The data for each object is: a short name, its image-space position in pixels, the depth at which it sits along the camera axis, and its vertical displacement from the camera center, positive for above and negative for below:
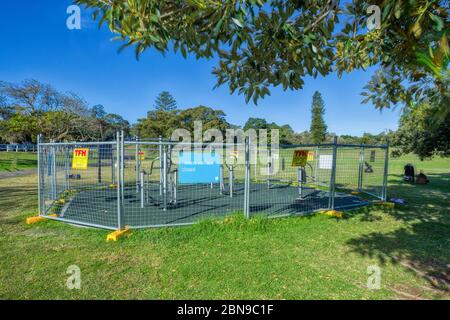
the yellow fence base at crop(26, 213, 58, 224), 5.52 -1.60
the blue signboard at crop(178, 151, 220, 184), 6.34 -0.49
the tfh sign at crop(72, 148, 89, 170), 5.51 -0.25
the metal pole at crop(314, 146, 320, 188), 9.20 -0.41
